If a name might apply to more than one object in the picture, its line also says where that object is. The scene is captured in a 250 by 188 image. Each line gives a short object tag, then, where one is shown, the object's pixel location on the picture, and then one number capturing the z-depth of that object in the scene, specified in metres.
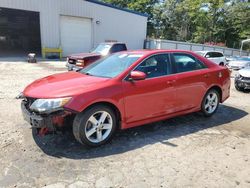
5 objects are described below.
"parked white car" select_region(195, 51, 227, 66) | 14.93
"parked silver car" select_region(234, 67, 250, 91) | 8.81
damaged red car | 3.55
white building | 18.66
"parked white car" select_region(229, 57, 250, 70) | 17.36
